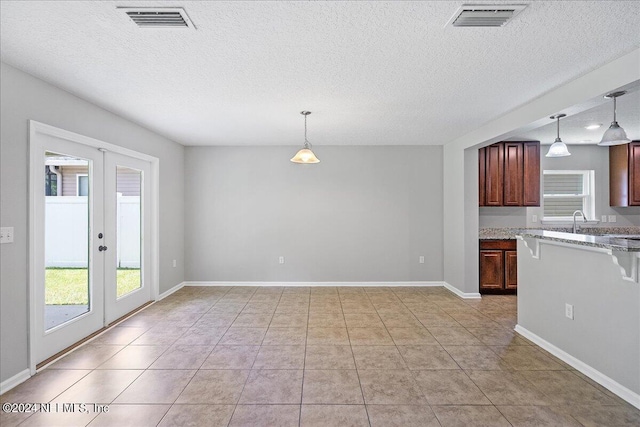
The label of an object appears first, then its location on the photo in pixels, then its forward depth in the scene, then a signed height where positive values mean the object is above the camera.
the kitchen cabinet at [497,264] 5.29 -0.80
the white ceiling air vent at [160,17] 1.89 +1.18
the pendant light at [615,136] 2.98 +0.72
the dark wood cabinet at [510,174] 5.49 +0.68
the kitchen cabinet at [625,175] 5.59 +0.69
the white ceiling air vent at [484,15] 1.88 +1.19
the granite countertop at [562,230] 5.58 -0.29
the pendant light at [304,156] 3.93 +0.70
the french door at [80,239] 2.88 -0.26
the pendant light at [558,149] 3.82 +0.77
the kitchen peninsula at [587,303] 2.41 -0.78
